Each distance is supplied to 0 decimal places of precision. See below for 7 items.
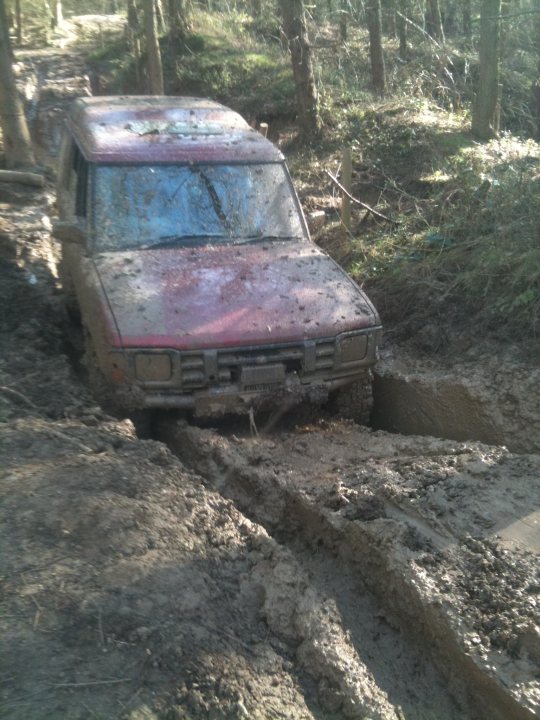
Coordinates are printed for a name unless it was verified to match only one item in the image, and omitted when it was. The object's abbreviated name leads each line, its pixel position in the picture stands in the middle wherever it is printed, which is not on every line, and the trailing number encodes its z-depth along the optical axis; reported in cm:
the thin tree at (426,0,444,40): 1970
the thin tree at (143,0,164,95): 1356
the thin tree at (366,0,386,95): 1521
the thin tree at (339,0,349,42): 1864
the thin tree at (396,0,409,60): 1836
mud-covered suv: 482
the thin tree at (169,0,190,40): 1688
